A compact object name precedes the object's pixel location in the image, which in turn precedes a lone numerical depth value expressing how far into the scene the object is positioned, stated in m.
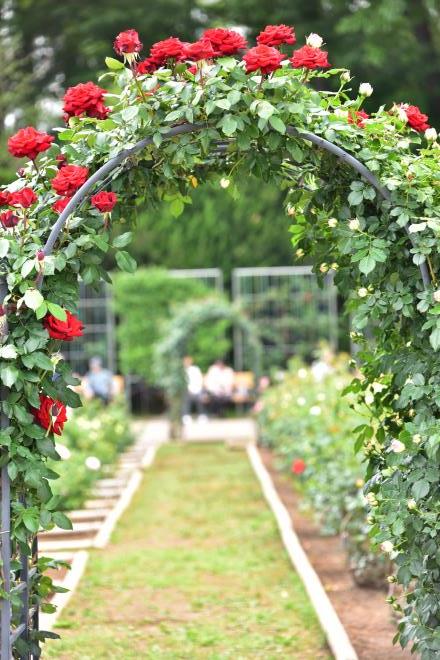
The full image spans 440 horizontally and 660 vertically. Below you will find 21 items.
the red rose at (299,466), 16.41
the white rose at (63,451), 15.44
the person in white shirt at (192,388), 32.55
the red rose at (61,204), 7.16
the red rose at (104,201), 7.10
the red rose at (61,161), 7.59
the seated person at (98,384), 32.34
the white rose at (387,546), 7.33
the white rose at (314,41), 7.10
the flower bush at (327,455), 12.67
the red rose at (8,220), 7.17
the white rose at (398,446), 7.25
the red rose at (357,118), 7.47
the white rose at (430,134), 7.39
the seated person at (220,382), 35.84
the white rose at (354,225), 7.33
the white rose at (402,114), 7.41
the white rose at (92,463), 18.36
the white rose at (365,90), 7.33
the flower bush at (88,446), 17.41
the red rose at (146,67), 7.17
